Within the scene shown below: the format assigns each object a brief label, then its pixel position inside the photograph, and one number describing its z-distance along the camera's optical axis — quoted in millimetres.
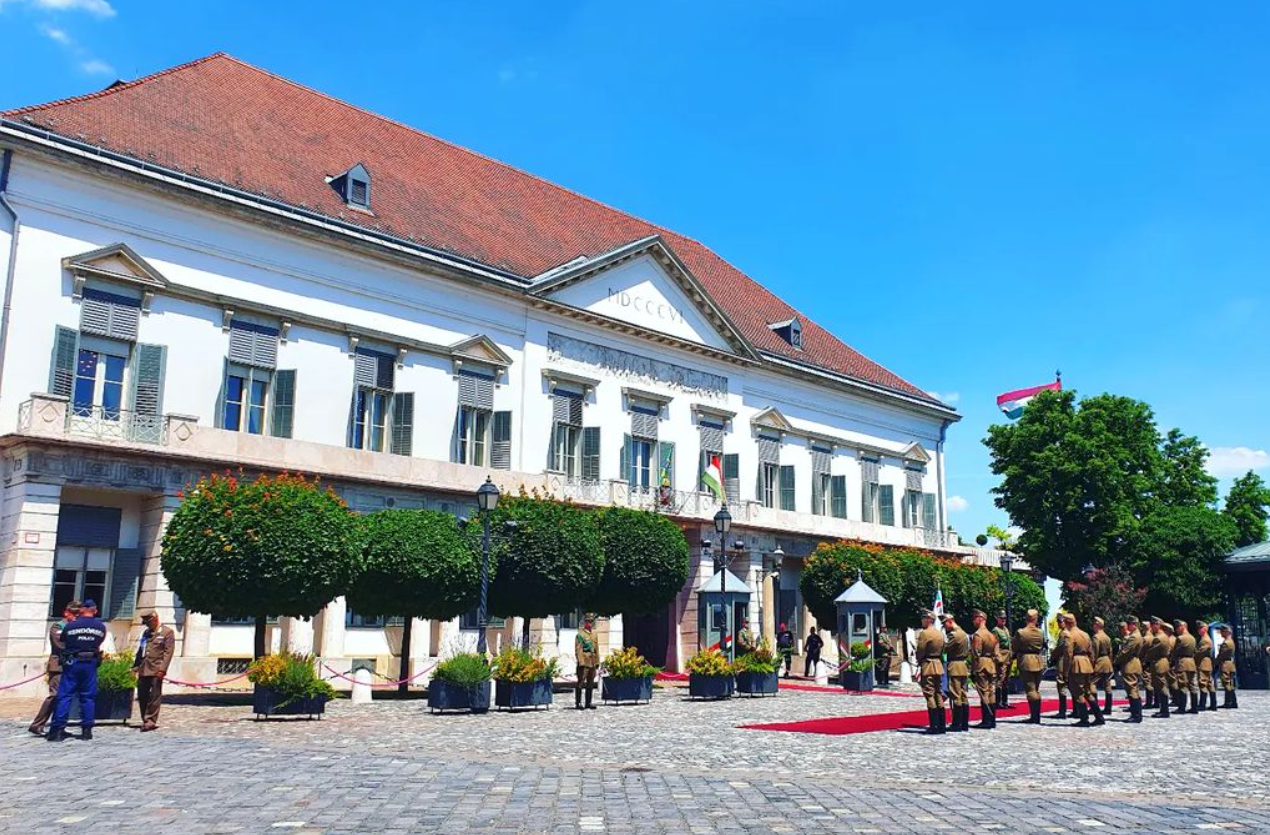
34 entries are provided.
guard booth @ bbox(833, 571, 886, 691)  29047
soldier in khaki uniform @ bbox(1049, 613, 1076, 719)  18500
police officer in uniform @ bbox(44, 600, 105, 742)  13875
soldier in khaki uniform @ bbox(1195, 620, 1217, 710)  22641
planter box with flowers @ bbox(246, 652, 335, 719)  17203
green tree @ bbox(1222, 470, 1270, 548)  46531
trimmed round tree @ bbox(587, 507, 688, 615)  27344
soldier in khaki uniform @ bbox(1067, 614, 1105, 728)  18234
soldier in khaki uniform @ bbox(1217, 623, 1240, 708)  23469
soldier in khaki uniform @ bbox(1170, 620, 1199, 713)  21688
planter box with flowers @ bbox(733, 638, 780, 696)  24375
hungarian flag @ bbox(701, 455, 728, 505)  36594
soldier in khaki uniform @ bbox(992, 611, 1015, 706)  18688
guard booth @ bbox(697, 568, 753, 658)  28875
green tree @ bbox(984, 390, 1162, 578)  42281
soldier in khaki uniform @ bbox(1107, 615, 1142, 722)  19344
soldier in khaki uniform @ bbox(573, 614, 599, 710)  20406
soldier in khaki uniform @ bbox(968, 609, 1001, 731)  17203
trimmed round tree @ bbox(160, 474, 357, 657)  20203
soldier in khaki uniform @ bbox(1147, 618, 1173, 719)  20984
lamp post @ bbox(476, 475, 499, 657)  21734
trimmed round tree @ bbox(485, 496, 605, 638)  24641
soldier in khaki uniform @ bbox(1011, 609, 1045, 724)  18125
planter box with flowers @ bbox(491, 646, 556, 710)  19844
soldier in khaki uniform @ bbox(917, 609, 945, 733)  16016
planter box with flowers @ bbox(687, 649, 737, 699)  23359
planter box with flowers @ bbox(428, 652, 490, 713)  19172
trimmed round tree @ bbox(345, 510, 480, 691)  22359
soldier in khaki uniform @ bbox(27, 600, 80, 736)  14388
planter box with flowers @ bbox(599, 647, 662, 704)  21938
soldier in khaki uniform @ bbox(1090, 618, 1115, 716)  18922
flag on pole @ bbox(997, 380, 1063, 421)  46750
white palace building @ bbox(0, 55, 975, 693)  23797
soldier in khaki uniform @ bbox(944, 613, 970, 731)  16297
